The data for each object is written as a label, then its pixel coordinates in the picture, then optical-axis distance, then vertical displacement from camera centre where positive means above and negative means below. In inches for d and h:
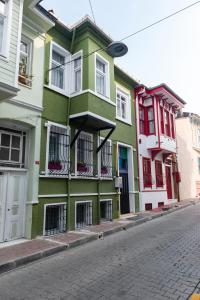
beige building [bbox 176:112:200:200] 860.9 +124.7
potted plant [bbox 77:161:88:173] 401.5 +35.9
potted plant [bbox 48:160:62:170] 352.8 +34.8
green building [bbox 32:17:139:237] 353.1 +89.9
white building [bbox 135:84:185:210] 601.3 +124.1
